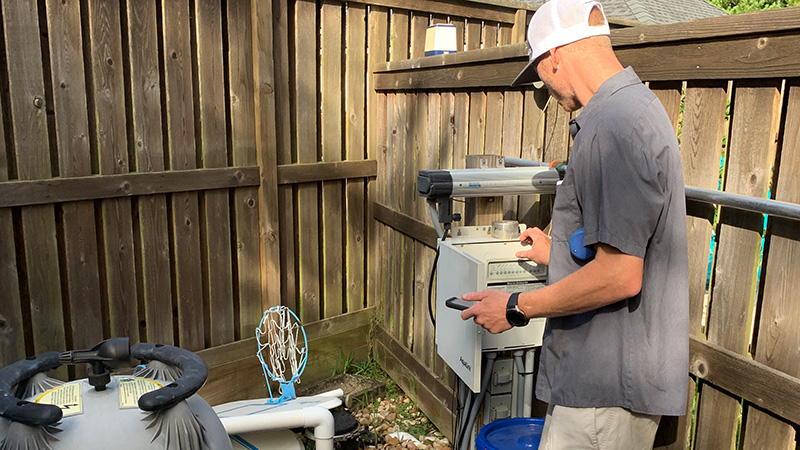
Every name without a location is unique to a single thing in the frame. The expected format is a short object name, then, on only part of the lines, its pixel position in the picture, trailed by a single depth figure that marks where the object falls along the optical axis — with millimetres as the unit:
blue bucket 2250
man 1567
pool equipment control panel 2408
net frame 3934
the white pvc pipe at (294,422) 2514
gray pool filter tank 1340
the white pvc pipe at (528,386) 2646
